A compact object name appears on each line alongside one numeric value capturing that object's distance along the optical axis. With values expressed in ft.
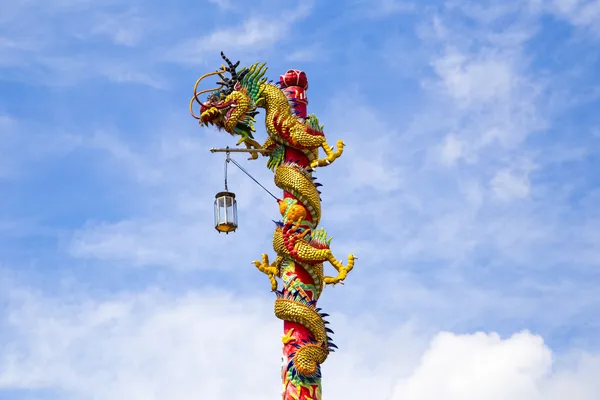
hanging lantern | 79.15
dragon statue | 77.51
